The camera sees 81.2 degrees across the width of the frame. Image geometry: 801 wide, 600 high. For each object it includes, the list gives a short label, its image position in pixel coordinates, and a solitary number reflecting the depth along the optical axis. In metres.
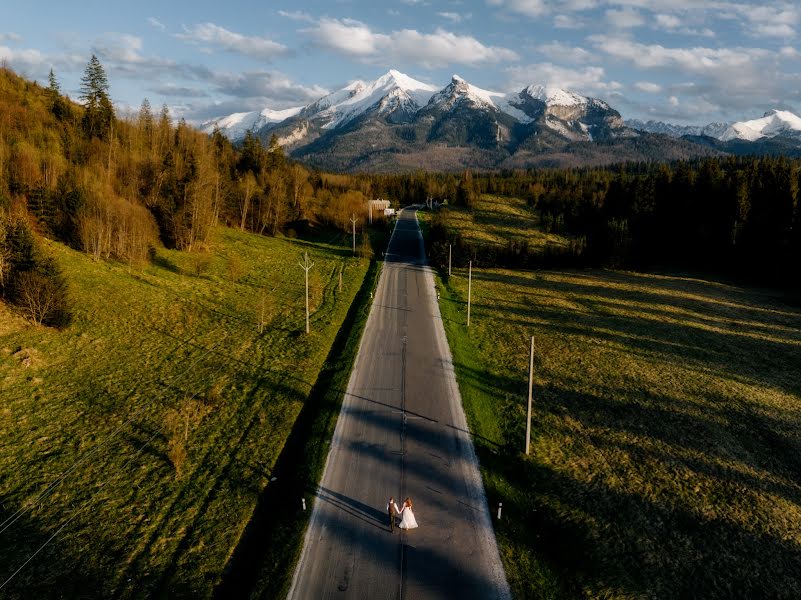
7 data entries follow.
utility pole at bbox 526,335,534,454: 24.42
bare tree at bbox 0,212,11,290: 37.44
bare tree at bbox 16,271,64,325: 35.91
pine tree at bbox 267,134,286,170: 100.31
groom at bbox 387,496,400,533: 19.28
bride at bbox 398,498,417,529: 19.41
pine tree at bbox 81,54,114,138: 69.75
